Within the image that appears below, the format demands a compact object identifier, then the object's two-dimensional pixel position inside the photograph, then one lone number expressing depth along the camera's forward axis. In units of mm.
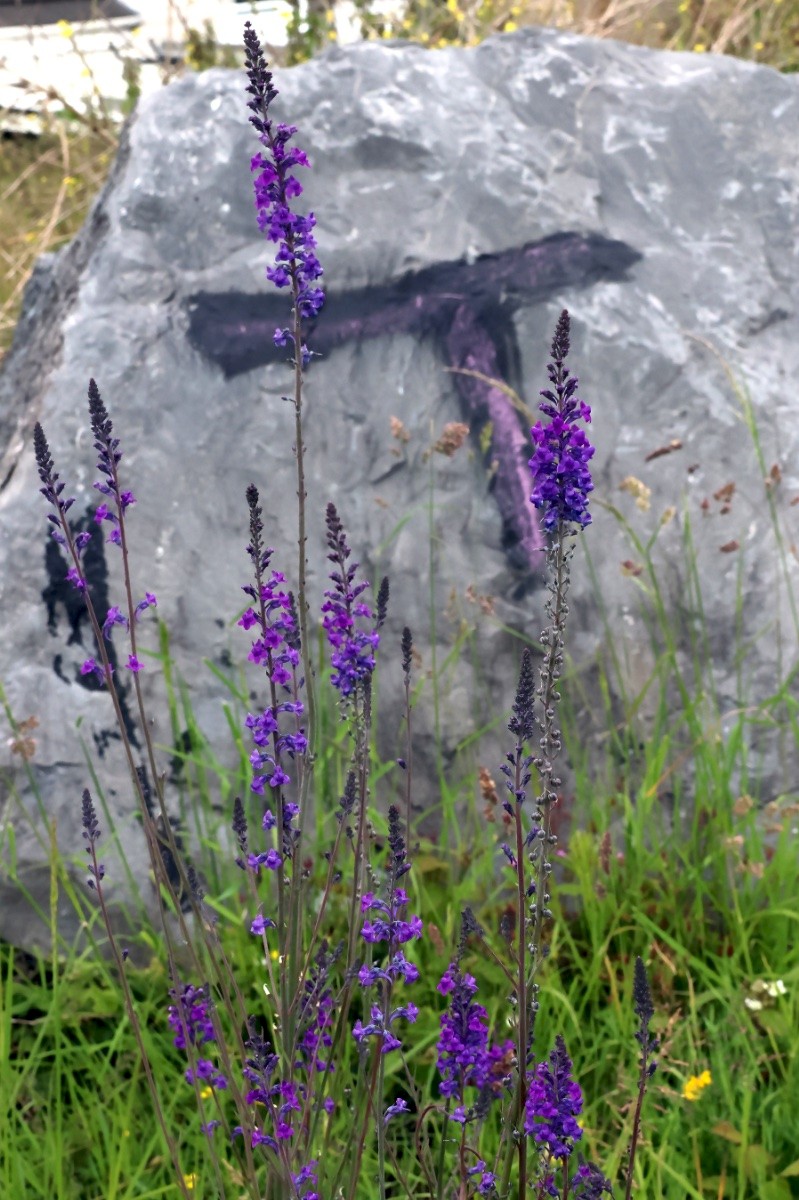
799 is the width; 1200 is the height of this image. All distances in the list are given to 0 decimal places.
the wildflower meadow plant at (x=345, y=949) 1284
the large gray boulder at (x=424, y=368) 2850
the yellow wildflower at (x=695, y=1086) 2107
